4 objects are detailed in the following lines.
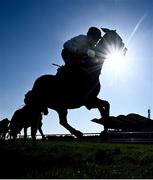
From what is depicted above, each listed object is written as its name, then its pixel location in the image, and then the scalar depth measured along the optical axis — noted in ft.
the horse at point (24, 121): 25.27
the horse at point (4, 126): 45.95
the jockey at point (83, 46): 17.38
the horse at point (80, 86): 18.33
